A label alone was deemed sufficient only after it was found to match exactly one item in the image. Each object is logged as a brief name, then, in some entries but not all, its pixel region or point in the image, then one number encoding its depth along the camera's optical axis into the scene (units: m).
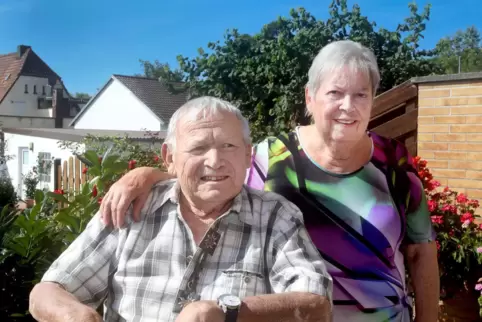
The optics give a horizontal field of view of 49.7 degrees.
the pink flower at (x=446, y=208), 3.71
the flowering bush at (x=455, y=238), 3.54
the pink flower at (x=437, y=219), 3.64
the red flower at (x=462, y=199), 3.79
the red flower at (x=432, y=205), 3.70
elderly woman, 1.86
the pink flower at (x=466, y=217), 3.62
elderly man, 1.60
